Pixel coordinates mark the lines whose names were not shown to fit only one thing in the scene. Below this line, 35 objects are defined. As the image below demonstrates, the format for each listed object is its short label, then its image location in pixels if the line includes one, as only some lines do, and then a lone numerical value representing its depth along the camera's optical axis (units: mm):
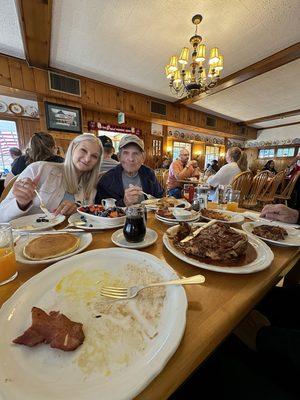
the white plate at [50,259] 622
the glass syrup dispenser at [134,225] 789
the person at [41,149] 2277
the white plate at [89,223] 939
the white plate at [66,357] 279
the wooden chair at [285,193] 3970
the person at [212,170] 5105
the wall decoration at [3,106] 4320
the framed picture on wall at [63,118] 3996
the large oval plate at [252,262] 586
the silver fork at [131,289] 488
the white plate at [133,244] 760
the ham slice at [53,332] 356
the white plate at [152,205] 1342
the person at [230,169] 3221
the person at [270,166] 6617
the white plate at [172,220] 1025
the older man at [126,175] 1772
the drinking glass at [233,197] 1489
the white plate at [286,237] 790
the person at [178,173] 3578
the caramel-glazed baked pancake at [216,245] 658
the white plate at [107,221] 981
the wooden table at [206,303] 327
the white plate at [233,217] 1015
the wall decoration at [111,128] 4990
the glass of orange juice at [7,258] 558
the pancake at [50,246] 654
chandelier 2660
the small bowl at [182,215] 1000
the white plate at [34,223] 913
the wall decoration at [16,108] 4426
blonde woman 1404
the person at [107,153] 2559
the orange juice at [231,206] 1404
